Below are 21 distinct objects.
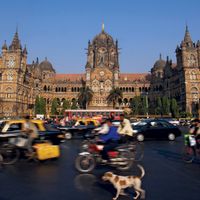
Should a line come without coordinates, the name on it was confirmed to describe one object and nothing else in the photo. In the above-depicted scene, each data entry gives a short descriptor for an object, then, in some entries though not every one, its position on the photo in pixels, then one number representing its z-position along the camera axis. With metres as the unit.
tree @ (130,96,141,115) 66.62
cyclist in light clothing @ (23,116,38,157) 8.57
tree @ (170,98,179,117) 57.28
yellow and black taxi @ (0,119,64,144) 10.86
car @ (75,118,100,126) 19.66
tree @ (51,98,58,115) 70.12
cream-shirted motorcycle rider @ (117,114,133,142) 9.38
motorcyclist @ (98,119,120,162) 7.62
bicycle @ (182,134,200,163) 9.03
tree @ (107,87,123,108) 67.31
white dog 5.04
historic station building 62.12
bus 34.52
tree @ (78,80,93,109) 70.04
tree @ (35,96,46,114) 66.50
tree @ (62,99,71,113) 71.00
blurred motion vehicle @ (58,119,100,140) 19.36
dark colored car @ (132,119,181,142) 17.20
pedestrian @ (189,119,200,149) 8.99
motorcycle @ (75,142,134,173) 7.59
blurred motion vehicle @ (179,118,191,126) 44.05
